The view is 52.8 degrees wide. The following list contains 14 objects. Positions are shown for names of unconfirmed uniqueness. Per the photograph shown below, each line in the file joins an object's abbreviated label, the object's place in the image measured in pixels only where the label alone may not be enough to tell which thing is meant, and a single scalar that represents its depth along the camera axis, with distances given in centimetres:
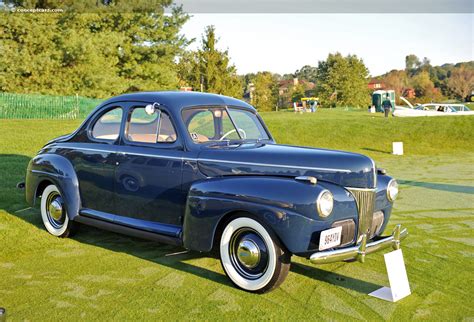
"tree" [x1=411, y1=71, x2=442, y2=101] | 9399
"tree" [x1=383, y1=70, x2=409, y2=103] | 11536
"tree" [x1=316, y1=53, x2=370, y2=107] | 7556
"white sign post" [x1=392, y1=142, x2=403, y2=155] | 1809
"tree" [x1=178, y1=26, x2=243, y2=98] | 3994
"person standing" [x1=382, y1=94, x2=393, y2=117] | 3247
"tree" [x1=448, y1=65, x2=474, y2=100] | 9109
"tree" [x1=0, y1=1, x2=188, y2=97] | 3416
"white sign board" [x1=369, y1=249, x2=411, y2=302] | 412
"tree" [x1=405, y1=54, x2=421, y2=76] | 16270
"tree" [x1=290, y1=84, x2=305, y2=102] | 9994
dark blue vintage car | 412
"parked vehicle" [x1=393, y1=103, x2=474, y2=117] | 3784
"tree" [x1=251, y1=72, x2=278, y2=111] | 8350
